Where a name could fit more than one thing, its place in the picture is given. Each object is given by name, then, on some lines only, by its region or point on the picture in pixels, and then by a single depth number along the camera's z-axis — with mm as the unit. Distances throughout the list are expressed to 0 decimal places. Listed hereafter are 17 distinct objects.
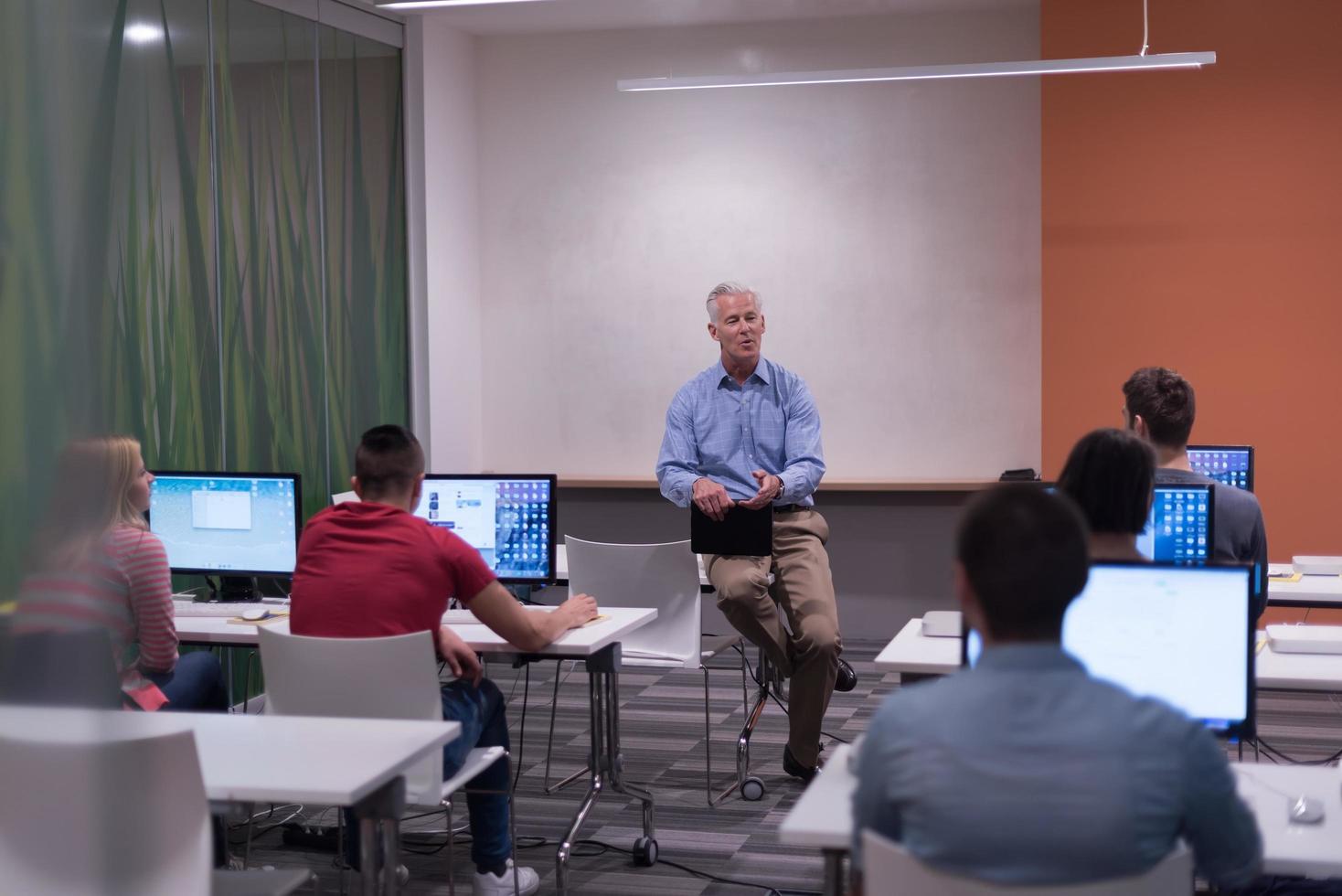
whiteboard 6945
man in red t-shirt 3029
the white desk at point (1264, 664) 2838
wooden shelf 6848
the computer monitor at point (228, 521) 4262
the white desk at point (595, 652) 3461
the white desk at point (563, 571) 4691
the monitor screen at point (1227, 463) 4762
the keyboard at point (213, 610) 4078
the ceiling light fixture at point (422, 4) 5152
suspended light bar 5492
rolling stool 4391
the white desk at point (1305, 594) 3900
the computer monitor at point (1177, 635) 2246
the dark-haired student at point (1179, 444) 3283
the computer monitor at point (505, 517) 4230
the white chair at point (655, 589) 4422
